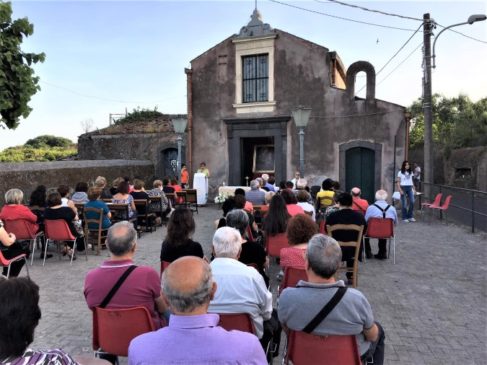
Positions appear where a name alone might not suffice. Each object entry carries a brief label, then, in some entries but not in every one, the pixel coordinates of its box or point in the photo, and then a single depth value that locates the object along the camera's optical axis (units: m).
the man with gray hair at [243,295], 2.83
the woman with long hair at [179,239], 4.00
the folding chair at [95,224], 7.55
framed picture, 17.84
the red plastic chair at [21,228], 6.56
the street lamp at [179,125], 13.89
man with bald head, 1.68
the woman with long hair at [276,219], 5.71
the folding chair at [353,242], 5.58
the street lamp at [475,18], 12.01
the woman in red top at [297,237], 4.09
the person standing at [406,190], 11.95
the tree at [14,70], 7.19
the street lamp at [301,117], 11.25
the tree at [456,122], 26.36
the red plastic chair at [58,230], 6.88
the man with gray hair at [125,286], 2.91
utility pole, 13.26
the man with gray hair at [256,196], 8.35
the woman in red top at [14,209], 6.51
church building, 14.28
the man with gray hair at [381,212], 7.20
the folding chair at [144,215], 9.73
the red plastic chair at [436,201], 11.84
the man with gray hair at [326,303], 2.46
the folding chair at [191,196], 12.81
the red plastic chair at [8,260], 5.20
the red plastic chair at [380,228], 7.03
